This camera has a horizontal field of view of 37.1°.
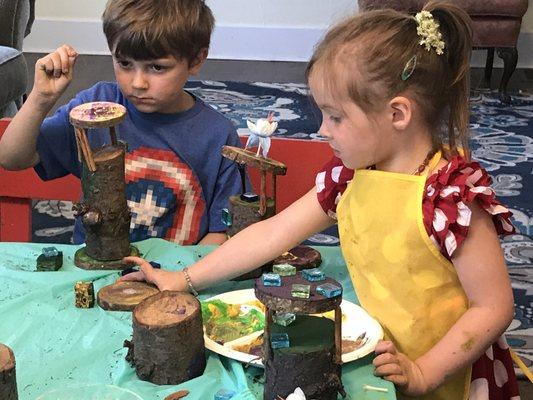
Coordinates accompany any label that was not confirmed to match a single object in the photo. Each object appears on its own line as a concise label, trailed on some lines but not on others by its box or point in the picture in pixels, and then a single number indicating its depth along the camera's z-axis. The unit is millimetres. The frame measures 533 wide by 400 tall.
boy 1389
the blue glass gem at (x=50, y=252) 1234
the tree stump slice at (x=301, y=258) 1244
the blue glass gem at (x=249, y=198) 1249
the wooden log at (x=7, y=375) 734
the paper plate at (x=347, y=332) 970
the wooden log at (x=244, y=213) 1228
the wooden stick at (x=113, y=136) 1237
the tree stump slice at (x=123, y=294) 1114
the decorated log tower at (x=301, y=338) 855
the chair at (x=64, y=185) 1552
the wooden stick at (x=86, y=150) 1180
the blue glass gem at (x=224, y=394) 902
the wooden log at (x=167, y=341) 921
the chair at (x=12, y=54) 2729
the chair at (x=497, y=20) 3641
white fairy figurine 1282
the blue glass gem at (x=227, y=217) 1258
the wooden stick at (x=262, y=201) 1219
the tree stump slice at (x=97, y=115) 1168
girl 1006
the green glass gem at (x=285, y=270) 936
